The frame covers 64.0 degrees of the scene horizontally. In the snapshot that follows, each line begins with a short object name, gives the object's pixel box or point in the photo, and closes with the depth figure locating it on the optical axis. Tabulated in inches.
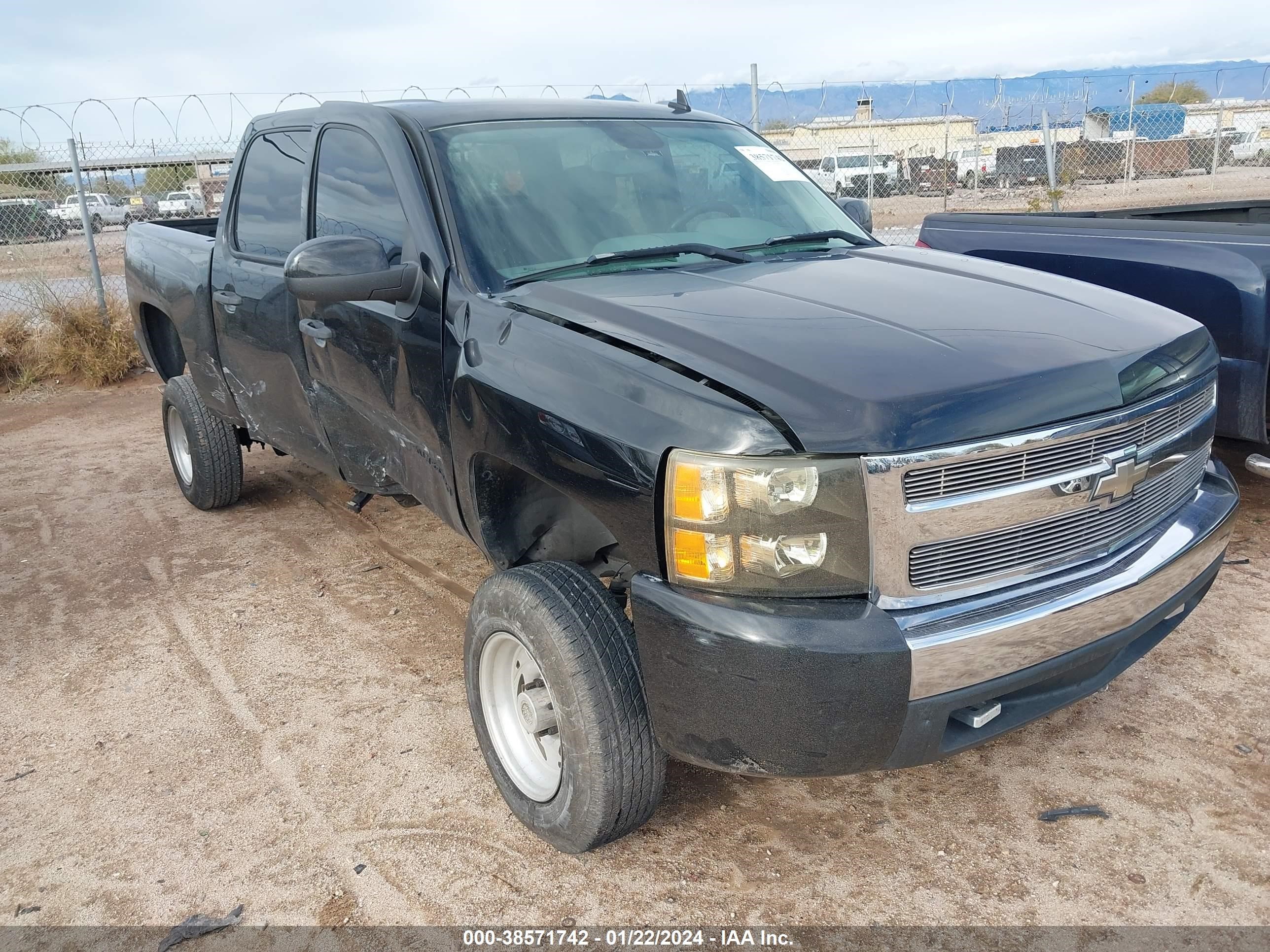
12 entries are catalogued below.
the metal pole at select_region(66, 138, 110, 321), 391.2
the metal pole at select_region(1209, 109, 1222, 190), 872.9
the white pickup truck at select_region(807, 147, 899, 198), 976.3
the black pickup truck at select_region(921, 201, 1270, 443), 154.4
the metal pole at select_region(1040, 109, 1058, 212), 482.9
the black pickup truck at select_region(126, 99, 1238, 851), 82.1
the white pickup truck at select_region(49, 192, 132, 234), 454.6
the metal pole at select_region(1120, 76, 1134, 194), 726.3
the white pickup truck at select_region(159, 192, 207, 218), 521.7
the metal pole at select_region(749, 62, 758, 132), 381.7
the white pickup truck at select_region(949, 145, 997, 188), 1116.5
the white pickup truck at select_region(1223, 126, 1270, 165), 1123.3
